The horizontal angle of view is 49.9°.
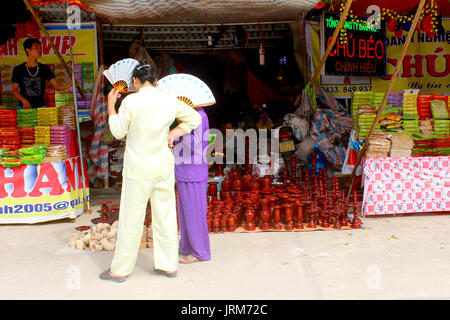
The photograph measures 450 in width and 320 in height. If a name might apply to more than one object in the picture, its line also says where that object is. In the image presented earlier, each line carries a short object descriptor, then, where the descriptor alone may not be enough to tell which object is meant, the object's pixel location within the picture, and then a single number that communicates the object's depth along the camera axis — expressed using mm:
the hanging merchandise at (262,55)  7416
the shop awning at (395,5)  6840
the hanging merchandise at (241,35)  7559
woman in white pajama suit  3572
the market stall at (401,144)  5520
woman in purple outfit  4055
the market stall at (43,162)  5387
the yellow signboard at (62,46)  6961
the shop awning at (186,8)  5137
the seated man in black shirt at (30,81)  6109
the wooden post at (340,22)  4980
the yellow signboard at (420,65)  7973
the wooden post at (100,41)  6785
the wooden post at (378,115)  4977
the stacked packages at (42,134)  5570
